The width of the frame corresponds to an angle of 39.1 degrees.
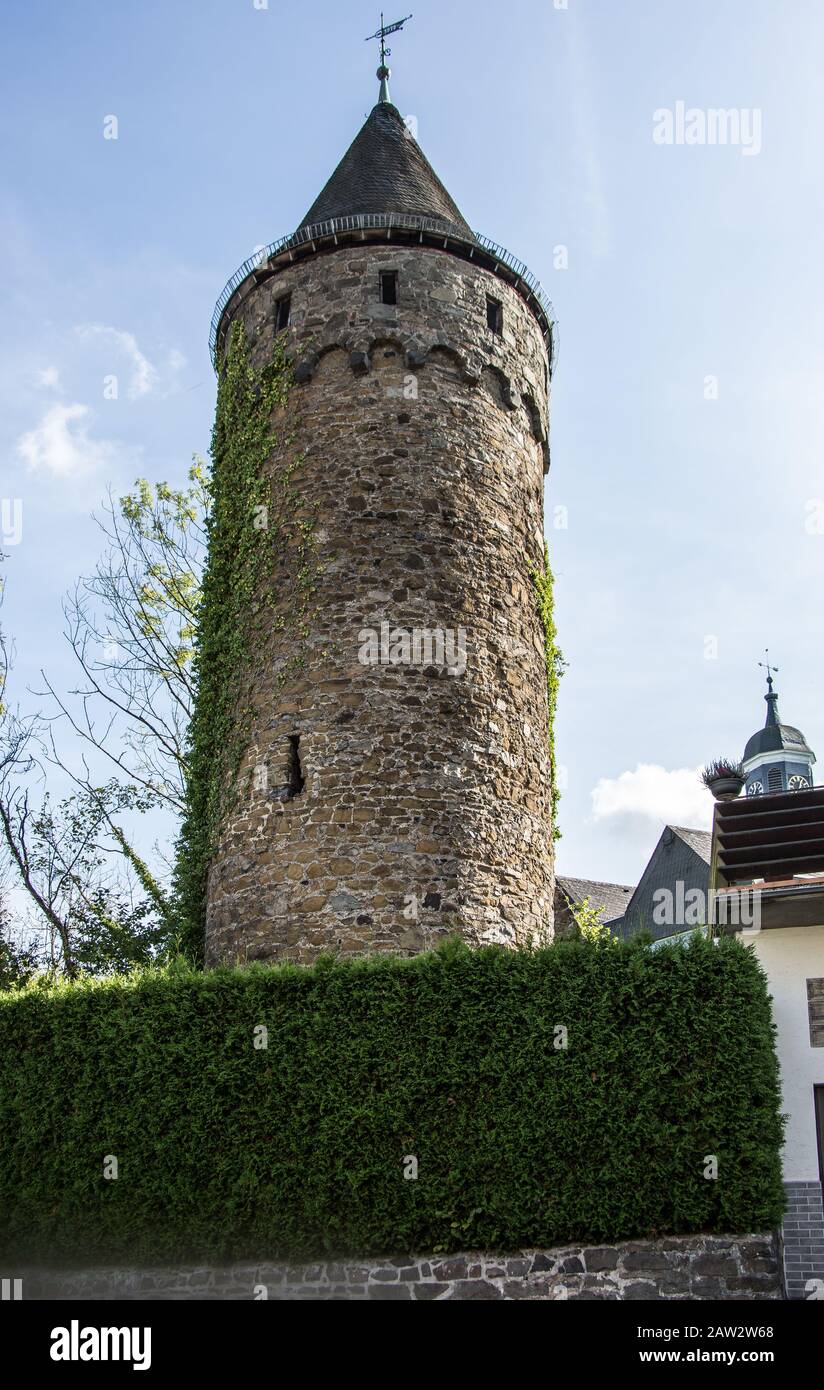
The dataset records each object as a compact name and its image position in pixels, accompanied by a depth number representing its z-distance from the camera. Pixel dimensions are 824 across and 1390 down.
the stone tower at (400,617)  12.88
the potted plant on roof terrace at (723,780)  12.49
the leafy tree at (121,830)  17.69
